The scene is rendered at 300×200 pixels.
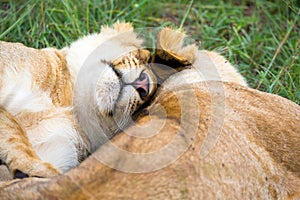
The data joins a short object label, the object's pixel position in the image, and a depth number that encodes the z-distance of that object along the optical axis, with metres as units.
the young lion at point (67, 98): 5.76
